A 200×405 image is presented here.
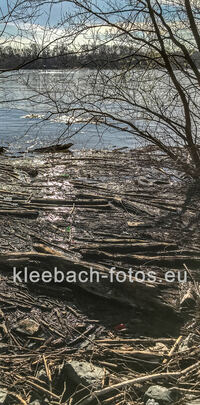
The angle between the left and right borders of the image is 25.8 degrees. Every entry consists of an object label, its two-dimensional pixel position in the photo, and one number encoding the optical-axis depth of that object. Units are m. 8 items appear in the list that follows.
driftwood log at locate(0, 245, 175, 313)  4.38
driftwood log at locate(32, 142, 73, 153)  13.74
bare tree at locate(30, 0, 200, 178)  7.88
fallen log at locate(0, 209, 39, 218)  6.78
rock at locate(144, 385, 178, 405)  3.15
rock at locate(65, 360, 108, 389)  3.36
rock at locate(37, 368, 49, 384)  3.44
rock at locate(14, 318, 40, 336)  4.04
